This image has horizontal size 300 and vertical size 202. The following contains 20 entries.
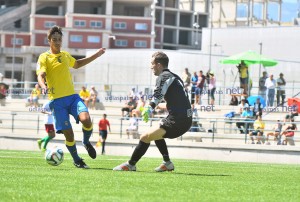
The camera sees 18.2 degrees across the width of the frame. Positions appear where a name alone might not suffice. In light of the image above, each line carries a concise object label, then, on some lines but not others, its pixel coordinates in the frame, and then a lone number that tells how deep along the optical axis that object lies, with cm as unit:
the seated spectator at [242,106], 3536
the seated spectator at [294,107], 3546
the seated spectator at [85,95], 4188
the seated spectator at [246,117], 3440
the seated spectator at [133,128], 3616
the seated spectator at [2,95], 4684
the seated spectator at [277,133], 3228
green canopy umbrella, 3831
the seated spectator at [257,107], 3455
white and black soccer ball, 1523
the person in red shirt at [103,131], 3388
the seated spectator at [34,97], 4378
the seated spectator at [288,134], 3225
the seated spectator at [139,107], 3731
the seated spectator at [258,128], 3307
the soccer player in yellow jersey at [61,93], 1505
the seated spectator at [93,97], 4256
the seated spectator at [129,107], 3900
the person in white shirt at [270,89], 3794
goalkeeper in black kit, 1411
